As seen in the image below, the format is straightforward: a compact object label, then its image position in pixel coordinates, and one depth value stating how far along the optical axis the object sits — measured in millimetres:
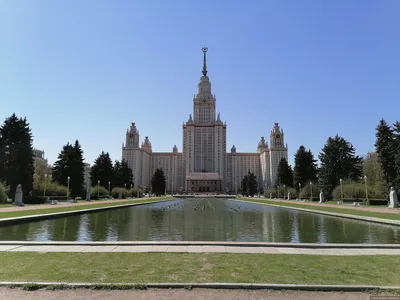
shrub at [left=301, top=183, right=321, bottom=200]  59594
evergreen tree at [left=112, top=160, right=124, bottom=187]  78812
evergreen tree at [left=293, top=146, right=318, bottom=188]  69894
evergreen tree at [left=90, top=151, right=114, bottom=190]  70625
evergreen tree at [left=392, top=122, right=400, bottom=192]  39000
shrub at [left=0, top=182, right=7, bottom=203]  37031
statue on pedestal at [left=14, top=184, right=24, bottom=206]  34875
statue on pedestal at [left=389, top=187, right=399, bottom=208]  34219
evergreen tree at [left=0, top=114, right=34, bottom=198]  43438
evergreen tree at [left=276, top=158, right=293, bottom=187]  83188
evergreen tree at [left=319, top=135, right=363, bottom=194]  56250
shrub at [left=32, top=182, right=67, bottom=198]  46969
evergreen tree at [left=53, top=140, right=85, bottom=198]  56219
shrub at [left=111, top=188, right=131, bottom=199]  68312
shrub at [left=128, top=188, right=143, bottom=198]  83094
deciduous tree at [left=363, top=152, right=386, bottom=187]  54791
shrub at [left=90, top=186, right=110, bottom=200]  58812
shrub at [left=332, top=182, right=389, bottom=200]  44969
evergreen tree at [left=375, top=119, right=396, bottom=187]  43531
